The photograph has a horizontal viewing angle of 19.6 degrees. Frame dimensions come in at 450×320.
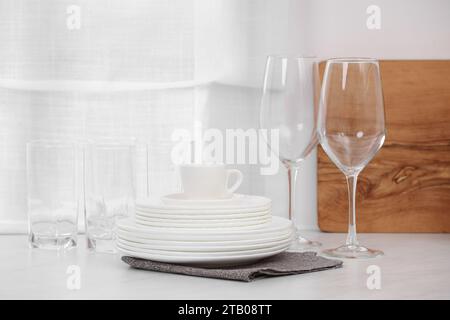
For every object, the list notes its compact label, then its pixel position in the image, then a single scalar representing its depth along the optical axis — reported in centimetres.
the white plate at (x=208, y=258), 155
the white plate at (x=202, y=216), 157
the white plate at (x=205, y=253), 155
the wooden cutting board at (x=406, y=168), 190
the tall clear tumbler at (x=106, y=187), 172
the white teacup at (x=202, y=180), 160
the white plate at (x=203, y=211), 157
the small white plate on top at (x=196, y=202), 157
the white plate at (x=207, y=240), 155
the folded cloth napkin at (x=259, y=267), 152
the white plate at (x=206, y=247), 154
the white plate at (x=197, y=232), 155
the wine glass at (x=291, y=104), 169
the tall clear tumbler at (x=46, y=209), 174
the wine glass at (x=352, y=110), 162
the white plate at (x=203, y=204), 157
